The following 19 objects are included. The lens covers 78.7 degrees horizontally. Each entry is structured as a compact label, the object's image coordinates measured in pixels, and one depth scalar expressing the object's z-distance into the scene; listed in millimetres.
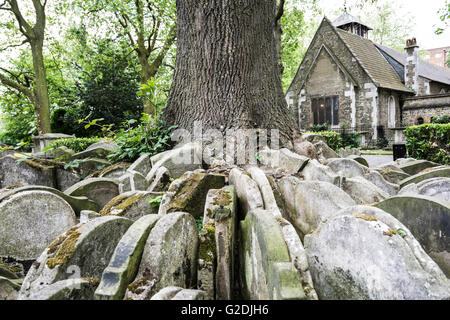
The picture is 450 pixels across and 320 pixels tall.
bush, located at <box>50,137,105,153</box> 7382
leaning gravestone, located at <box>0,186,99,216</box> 2707
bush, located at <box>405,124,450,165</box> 7800
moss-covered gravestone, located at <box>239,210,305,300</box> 1250
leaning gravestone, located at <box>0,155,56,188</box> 3867
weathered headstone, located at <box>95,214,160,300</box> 1325
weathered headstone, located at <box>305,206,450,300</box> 1355
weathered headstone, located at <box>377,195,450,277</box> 1791
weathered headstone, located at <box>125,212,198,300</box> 1477
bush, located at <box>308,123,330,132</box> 21016
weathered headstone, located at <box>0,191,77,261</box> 2424
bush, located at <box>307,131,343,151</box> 11112
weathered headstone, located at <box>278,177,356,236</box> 2385
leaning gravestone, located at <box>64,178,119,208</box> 3145
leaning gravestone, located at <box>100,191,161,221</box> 2522
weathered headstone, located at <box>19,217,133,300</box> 1544
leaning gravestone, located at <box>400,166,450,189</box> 3232
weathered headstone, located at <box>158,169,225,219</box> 2467
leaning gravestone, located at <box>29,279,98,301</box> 1332
